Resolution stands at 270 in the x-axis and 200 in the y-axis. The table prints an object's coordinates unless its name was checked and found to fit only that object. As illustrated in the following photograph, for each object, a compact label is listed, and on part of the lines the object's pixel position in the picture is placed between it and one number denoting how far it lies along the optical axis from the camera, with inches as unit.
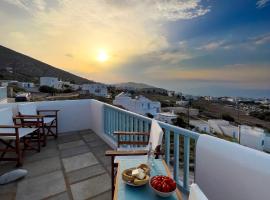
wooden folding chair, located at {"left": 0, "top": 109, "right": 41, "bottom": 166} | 94.6
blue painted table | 39.1
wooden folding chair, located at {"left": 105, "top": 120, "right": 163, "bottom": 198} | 57.5
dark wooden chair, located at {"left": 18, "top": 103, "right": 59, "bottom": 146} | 125.2
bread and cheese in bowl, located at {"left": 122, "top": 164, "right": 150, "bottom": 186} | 42.6
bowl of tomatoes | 38.1
